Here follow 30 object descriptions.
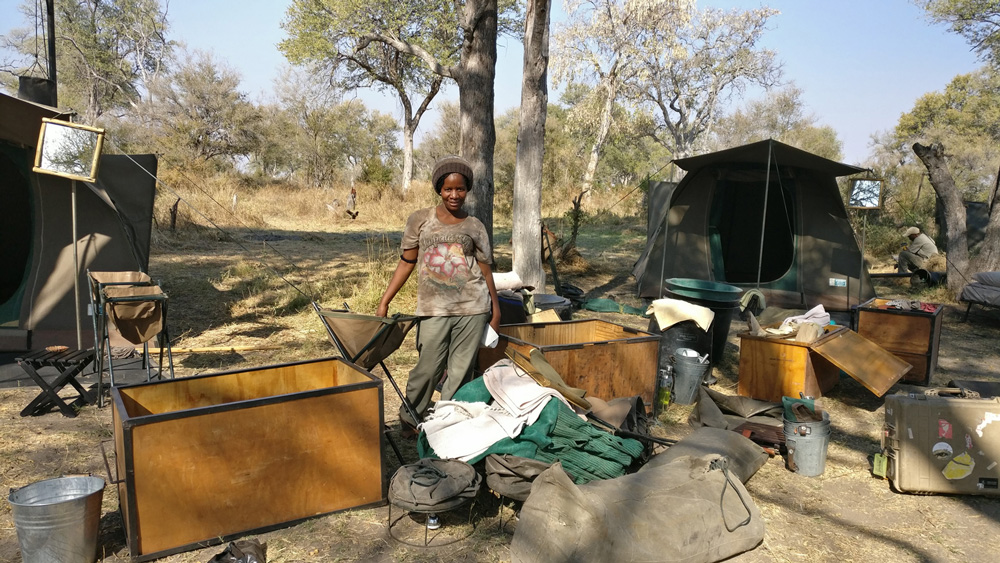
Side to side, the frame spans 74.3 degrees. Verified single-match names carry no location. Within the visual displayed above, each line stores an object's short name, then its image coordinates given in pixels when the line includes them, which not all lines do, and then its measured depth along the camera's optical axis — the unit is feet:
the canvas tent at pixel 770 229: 32.09
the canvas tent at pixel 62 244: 22.40
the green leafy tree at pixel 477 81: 27.48
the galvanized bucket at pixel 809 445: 13.80
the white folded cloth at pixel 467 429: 11.23
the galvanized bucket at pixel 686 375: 18.15
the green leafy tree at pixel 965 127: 87.35
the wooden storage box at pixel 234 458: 9.47
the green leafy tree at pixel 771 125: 146.10
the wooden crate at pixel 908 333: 19.75
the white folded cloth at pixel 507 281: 20.04
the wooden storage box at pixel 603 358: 15.01
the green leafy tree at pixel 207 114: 90.95
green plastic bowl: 21.54
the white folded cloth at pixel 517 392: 11.69
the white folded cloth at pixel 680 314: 19.61
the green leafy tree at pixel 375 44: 68.85
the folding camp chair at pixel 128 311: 15.94
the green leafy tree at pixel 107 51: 99.45
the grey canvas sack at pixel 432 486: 9.84
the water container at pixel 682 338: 20.18
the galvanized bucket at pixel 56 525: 9.05
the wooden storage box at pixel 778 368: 17.60
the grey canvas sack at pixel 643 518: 9.12
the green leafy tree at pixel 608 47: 96.84
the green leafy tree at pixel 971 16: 56.44
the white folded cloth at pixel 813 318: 19.30
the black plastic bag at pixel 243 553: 9.02
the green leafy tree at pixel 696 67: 101.81
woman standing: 12.78
